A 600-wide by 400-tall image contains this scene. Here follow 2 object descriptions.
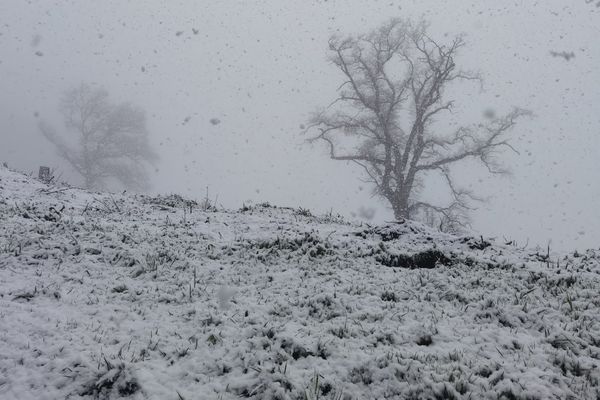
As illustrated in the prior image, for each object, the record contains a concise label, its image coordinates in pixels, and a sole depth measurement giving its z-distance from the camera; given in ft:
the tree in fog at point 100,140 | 126.21
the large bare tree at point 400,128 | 79.05
